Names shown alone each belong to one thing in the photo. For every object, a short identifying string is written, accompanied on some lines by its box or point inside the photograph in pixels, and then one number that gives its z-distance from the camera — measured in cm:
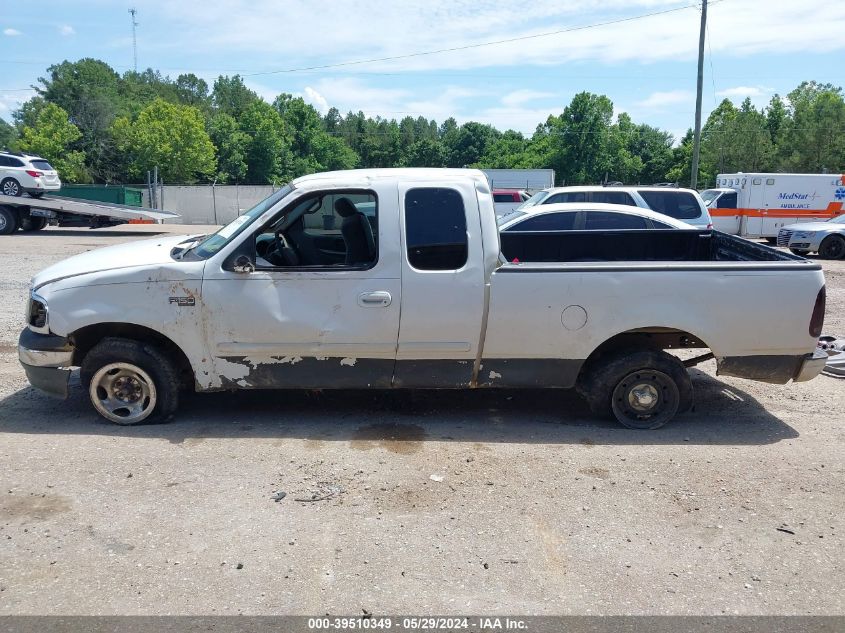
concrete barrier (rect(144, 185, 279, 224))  3838
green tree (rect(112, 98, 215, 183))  5550
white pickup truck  551
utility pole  2750
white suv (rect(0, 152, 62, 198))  2178
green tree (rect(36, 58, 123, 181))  6225
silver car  1911
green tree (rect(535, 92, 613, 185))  7012
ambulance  2605
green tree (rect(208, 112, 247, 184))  7312
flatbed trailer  2164
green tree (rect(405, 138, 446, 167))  9950
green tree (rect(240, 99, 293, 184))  7569
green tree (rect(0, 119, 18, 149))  7581
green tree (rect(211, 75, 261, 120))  11856
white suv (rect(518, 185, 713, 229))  1527
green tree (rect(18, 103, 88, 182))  5447
